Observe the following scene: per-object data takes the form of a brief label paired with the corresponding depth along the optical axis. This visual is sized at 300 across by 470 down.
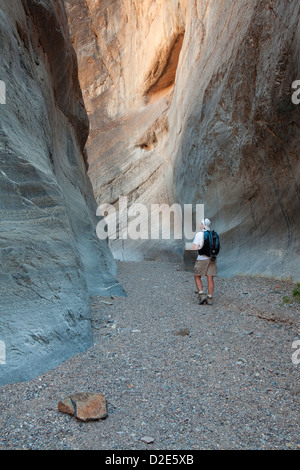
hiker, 6.36
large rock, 2.55
